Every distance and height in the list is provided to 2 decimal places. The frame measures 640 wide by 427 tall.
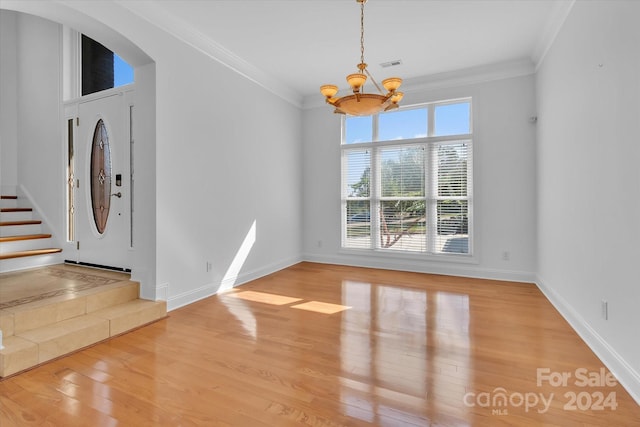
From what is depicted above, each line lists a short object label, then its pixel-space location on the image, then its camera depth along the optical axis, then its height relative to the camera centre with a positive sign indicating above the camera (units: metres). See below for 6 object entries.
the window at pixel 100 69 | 4.09 +1.96
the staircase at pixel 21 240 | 4.05 -0.37
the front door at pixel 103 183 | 3.84 +0.39
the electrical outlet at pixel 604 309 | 2.37 -0.73
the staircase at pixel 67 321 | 2.29 -0.94
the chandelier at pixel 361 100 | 2.70 +1.00
